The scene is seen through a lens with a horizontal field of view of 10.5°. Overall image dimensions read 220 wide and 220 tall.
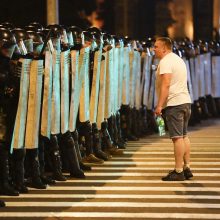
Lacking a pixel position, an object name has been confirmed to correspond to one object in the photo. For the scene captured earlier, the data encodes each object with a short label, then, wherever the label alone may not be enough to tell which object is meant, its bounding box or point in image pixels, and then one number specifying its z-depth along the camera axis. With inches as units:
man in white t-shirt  682.0
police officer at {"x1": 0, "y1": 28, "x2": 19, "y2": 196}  618.6
